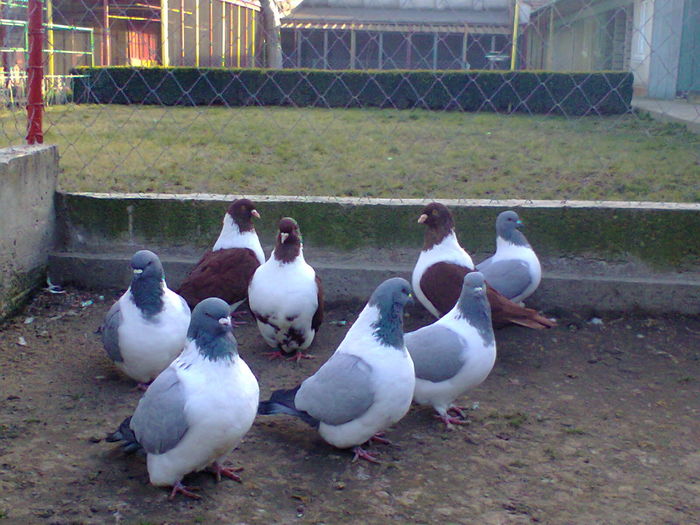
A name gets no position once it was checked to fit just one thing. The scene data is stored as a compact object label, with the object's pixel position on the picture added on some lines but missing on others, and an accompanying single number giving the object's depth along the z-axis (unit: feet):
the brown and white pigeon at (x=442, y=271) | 12.50
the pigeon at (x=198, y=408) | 8.23
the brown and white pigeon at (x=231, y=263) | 13.42
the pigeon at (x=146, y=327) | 10.96
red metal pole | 14.76
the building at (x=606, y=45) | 23.20
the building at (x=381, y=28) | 19.22
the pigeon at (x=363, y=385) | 9.19
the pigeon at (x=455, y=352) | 10.35
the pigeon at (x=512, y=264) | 13.69
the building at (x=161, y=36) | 19.42
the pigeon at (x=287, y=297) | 12.42
